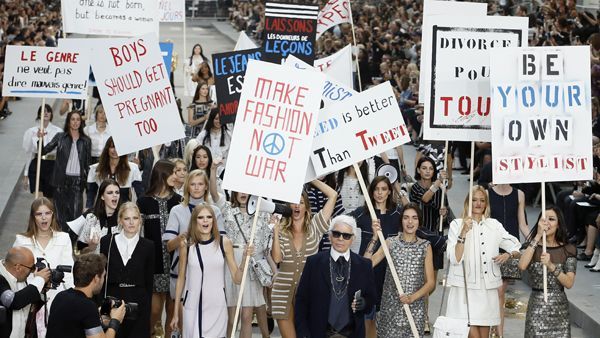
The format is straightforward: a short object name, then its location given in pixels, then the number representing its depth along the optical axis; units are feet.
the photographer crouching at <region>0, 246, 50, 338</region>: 37.29
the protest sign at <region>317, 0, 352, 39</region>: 81.41
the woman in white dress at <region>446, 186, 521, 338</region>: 44.01
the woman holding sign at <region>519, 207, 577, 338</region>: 42.75
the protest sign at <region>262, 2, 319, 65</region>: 61.52
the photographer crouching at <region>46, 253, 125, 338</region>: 34.27
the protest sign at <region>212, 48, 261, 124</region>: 55.72
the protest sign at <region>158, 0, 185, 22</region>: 98.87
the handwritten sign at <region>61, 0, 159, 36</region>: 69.62
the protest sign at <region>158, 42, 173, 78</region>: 74.35
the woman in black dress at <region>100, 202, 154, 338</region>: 41.98
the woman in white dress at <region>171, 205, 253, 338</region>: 41.86
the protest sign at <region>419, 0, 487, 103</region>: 56.13
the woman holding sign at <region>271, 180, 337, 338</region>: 44.88
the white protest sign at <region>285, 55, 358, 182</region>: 43.37
